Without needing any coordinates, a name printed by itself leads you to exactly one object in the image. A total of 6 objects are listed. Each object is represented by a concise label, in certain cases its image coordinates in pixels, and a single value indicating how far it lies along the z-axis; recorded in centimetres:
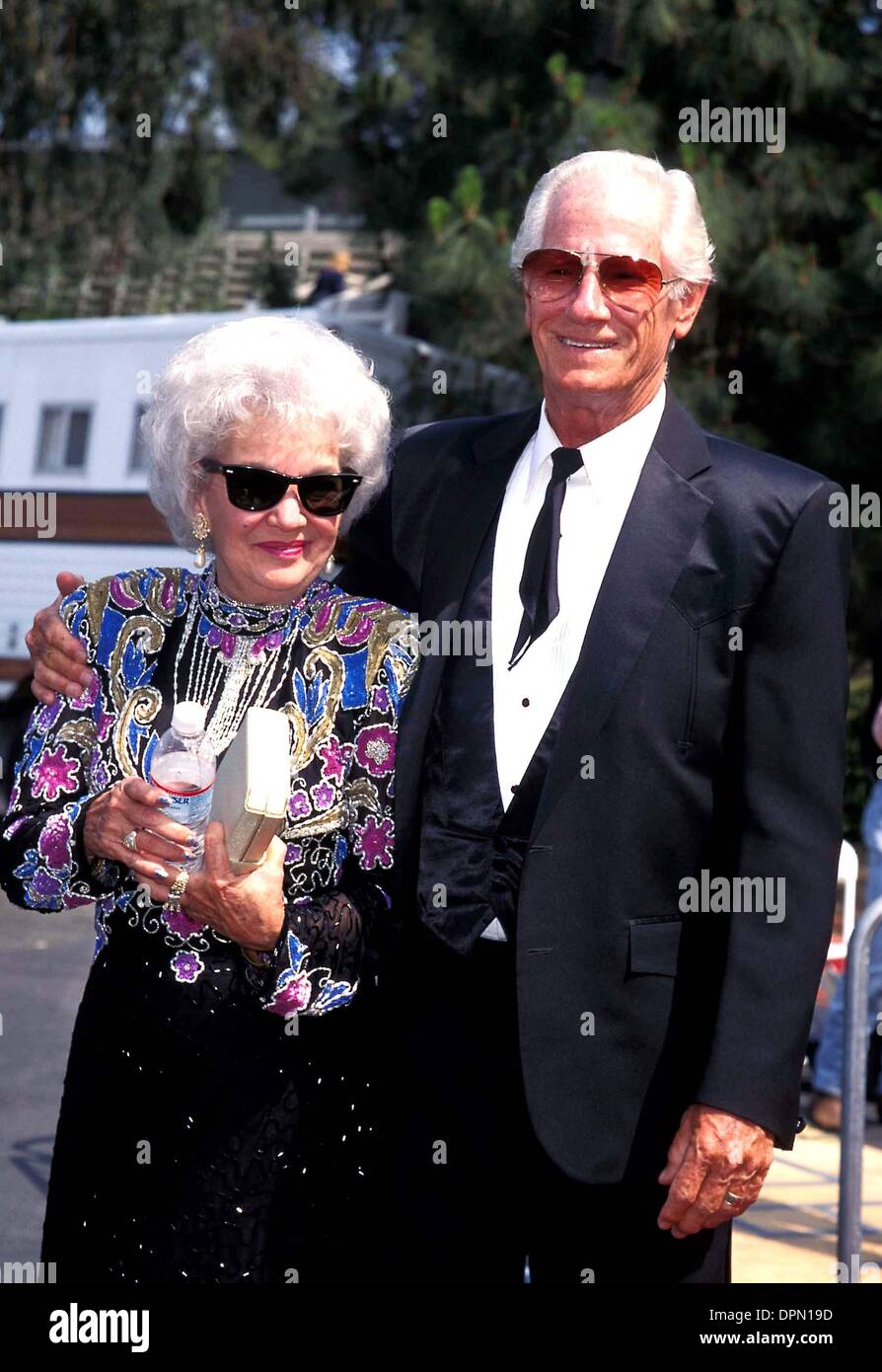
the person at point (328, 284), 1617
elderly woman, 277
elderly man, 275
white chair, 616
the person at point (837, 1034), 666
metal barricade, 388
